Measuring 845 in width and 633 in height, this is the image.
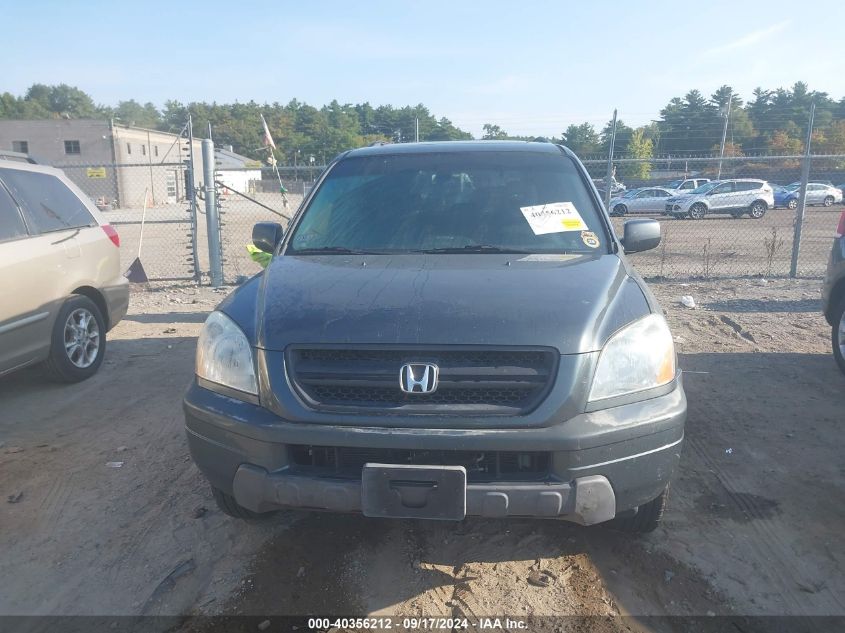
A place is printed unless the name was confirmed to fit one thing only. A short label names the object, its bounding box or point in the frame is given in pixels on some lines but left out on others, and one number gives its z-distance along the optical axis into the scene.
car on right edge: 5.49
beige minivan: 4.90
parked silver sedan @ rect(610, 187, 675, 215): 29.94
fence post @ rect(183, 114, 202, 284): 9.36
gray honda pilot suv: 2.42
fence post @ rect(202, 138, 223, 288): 9.30
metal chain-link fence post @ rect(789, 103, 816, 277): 9.46
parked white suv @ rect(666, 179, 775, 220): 26.95
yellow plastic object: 6.77
